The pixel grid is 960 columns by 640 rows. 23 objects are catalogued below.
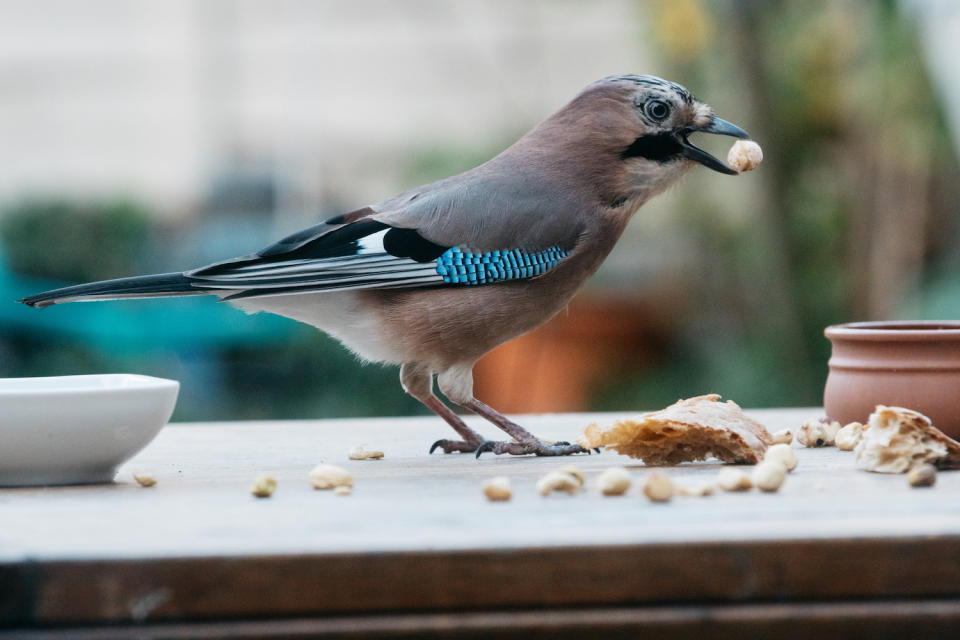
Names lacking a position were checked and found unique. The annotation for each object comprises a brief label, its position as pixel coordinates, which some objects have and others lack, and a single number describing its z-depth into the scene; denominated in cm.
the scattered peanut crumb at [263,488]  235
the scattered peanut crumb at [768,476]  234
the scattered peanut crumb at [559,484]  234
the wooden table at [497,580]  227
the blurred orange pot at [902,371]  244
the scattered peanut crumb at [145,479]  238
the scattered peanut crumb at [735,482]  234
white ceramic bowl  237
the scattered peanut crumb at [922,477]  235
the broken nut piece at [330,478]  236
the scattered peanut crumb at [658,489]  232
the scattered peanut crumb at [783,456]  238
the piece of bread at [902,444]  238
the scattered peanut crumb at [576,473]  235
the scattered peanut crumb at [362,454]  245
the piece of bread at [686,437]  240
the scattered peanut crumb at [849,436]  243
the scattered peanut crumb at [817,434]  245
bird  248
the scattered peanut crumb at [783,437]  247
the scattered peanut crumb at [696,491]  234
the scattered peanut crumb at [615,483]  234
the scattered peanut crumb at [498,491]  233
